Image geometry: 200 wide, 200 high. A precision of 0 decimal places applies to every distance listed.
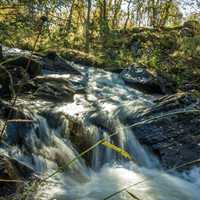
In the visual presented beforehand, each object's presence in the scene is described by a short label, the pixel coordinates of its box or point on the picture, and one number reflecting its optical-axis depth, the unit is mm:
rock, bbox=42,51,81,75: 8925
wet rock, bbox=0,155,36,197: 3325
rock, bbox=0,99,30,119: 4581
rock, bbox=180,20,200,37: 15531
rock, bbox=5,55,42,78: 7402
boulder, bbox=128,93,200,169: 5242
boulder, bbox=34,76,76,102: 6370
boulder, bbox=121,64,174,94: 8732
